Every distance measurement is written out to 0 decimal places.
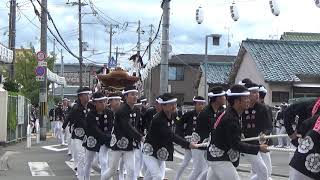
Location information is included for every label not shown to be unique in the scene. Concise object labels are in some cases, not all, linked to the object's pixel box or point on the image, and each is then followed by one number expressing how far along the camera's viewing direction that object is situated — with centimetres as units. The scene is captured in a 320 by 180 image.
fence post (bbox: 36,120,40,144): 2760
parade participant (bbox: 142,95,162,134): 1242
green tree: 5525
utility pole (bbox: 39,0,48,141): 2867
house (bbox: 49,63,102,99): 9341
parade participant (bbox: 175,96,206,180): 1187
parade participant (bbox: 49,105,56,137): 3122
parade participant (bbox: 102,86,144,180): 1023
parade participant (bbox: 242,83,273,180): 1040
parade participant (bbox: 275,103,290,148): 2381
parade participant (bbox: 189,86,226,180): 1015
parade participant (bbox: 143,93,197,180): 941
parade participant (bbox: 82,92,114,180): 1113
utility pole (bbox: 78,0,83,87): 4704
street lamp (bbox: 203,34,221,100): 3291
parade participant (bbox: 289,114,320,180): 611
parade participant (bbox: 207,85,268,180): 716
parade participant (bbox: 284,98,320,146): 939
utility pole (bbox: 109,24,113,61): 7057
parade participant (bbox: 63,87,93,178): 1198
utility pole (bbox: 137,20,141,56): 6394
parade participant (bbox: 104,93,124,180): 1167
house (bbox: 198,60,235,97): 4281
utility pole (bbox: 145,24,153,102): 5952
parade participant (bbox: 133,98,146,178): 1077
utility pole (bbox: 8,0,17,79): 3031
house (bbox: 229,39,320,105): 3059
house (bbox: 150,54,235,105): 5538
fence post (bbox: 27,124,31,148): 2462
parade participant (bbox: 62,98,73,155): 2436
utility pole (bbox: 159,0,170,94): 2031
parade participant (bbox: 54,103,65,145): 2730
